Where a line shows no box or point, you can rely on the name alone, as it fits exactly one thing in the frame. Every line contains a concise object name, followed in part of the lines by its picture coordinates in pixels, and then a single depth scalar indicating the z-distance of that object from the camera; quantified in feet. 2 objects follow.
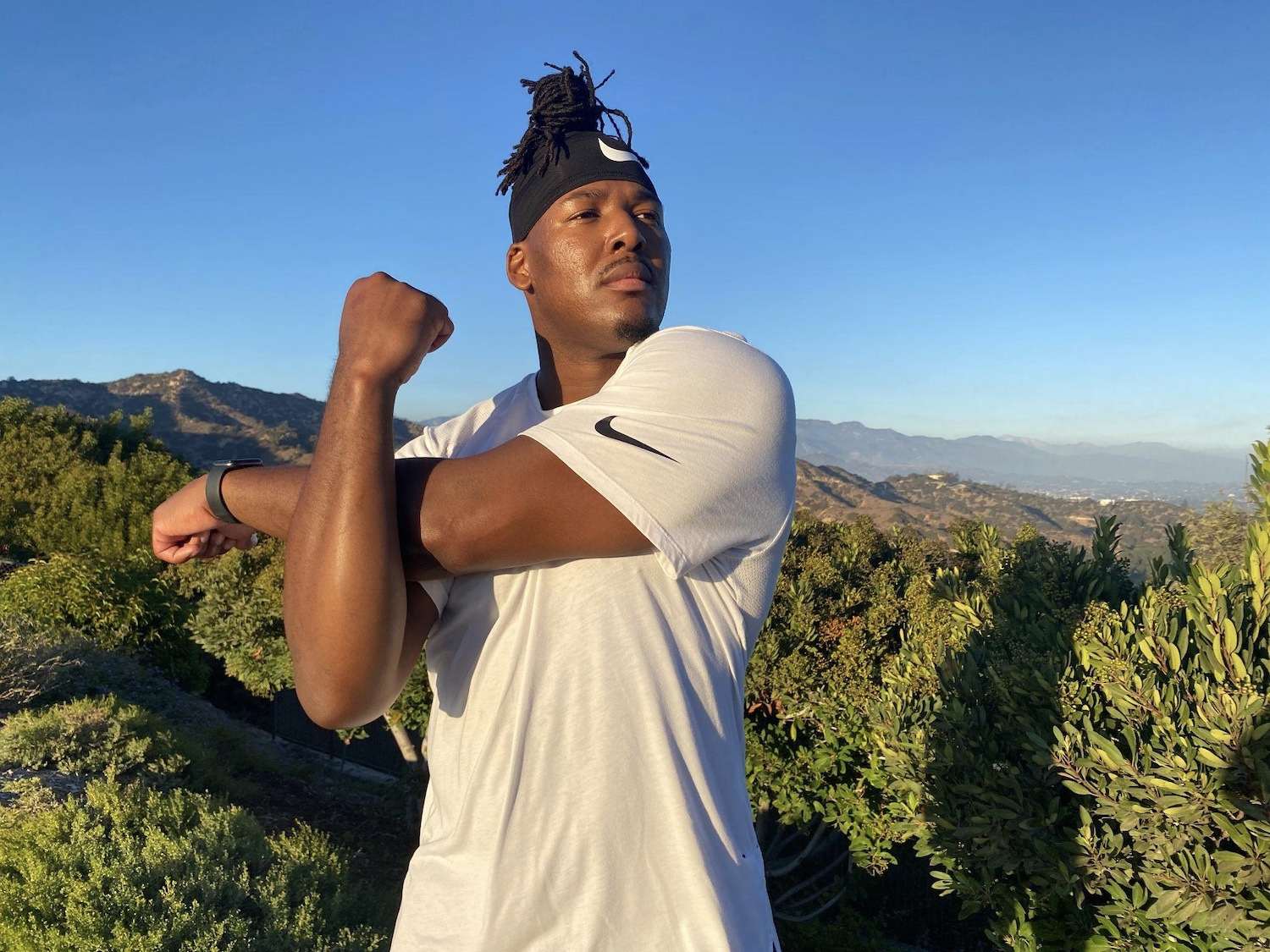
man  3.68
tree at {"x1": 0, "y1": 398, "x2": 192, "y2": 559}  74.33
